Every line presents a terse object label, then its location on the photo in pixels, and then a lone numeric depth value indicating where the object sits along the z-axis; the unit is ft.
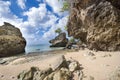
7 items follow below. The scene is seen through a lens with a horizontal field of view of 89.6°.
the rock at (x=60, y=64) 14.74
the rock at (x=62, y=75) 12.40
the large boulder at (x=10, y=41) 46.59
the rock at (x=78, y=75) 12.93
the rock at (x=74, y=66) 14.16
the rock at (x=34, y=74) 13.59
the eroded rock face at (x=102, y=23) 18.98
